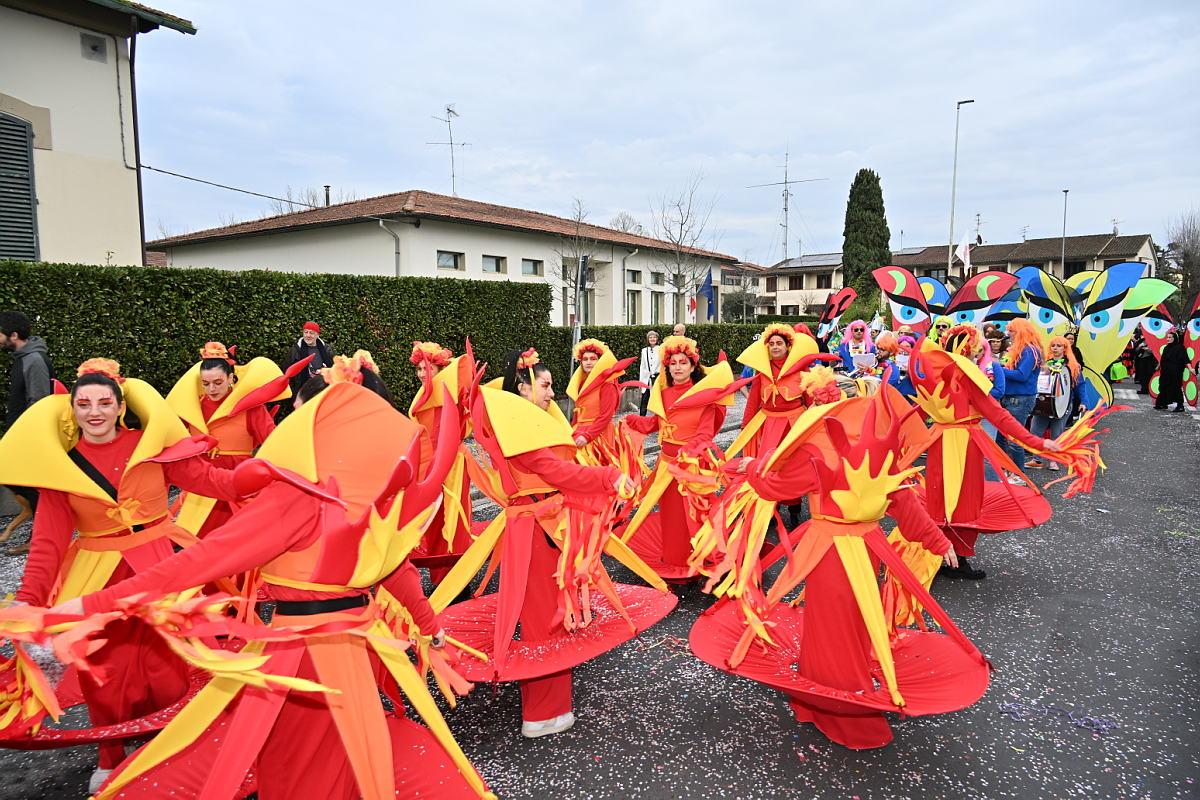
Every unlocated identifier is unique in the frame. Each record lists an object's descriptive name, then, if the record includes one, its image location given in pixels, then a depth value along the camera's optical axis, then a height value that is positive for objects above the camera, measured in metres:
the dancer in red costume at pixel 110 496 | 2.65 -0.72
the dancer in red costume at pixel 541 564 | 3.00 -1.13
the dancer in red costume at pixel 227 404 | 4.38 -0.51
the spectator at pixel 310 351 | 8.14 -0.29
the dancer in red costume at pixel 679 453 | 4.82 -0.90
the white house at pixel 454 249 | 17.33 +2.38
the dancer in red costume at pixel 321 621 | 1.86 -0.86
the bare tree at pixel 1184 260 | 36.59 +4.40
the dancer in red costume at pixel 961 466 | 5.00 -1.03
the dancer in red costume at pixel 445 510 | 4.68 -1.29
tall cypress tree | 34.66 +5.10
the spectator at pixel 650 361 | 10.70 -0.51
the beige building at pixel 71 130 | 9.07 +2.82
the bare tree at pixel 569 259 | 20.55 +2.16
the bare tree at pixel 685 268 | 24.02 +2.35
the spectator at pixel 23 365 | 5.12 -0.30
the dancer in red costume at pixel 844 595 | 2.85 -1.19
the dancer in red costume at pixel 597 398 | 5.14 -0.56
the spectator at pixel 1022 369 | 7.74 -0.45
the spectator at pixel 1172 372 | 14.74 -0.90
